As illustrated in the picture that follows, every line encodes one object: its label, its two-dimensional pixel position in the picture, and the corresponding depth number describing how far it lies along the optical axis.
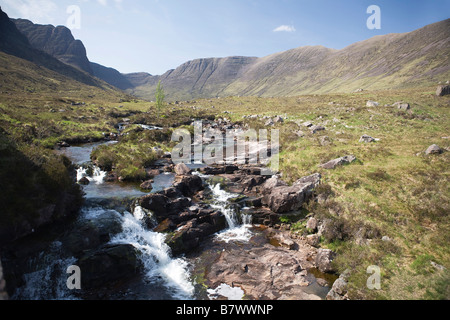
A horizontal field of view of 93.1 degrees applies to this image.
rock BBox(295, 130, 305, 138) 39.73
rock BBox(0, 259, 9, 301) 7.14
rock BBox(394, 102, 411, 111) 46.16
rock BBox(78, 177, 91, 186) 24.71
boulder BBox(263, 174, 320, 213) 22.66
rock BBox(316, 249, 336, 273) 15.93
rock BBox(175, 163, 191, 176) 30.03
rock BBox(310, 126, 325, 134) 41.54
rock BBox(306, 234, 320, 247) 18.79
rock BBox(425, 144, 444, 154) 24.29
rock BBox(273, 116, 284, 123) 53.75
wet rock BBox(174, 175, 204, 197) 25.70
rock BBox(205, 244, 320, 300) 14.41
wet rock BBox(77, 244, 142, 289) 14.04
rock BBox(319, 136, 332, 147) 34.10
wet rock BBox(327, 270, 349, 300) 13.34
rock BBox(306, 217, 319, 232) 20.00
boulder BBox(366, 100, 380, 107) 52.89
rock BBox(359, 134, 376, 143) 32.12
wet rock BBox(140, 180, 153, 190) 25.39
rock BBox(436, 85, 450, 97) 52.12
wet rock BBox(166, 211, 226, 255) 18.23
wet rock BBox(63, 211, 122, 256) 14.98
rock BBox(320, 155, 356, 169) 26.00
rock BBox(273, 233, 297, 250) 18.84
